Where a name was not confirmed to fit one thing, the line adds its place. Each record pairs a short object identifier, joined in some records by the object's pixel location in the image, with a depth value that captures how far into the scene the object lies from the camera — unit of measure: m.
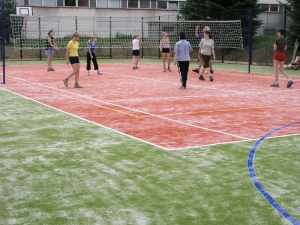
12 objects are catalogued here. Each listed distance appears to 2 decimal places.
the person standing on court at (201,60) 18.15
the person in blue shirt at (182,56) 15.69
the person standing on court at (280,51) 16.01
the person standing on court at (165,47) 23.00
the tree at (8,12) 38.41
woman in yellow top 15.47
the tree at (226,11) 30.05
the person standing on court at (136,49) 24.70
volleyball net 29.16
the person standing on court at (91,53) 20.84
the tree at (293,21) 25.88
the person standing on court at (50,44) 22.52
